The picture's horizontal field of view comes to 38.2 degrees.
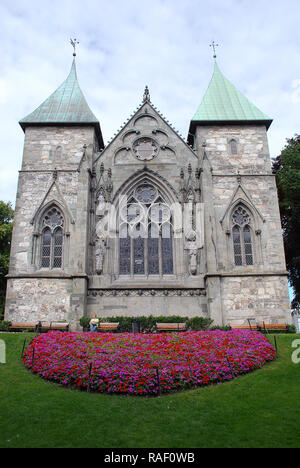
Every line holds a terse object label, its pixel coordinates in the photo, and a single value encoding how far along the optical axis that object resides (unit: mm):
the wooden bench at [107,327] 19875
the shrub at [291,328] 20578
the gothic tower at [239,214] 21781
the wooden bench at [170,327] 19969
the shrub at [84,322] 20562
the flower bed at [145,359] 12758
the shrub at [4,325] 20375
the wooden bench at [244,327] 20177
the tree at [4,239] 31109
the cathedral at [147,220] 21938
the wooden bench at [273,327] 20125
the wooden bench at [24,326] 20406
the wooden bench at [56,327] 20281
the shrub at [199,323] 20578
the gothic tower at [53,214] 21859
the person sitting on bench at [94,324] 19594
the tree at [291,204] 25969
